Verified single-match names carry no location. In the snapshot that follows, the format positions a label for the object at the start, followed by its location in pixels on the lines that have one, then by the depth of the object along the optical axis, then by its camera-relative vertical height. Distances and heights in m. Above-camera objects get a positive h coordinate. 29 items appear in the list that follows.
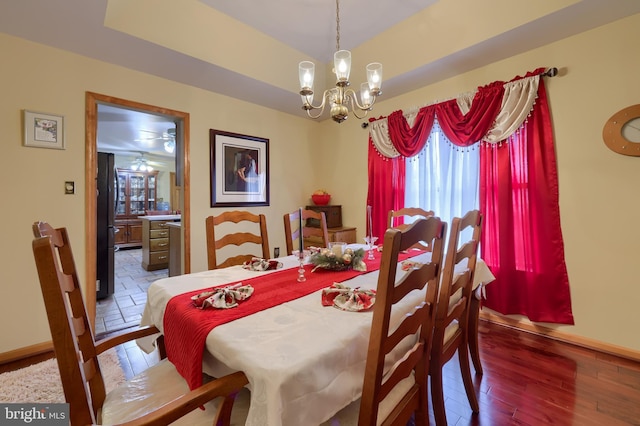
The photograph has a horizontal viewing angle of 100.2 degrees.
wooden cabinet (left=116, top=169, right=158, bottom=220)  7.03 +0.59
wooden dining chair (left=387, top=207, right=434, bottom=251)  2.20 -0.01
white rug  1.58 -1.07
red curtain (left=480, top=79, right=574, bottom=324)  2.17 -0.11
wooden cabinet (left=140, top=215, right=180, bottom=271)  4.48 -0.50
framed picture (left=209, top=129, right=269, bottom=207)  3.03 +0.53
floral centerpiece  1.55 -0.28
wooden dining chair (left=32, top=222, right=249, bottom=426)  0.64 -0.48
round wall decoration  1.85 +0.56
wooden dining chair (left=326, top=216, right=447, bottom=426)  0.74 -0.41
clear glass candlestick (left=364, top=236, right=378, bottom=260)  1.89 -0.23
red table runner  0.85 -0.36
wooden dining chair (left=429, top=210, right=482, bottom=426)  1.15 -0.48
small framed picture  2.02 +0.66
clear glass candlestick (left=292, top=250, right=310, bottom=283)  1.37 -0.31
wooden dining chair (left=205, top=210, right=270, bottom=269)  1.67 -0.17
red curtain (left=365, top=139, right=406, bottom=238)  3.12 +0.31
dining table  0.66 -0.40
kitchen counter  4.61 -0.07
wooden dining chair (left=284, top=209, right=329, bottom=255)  2.07 -0.13
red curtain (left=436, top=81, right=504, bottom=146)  2.37 +0.90
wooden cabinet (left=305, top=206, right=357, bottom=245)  3.32 -0.20
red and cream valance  2.25 +0.91
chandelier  1.70 +0.86
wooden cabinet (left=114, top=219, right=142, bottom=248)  6.71 -0.48
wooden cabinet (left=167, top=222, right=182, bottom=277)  3.20 -0.44
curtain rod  2.14 +1.11
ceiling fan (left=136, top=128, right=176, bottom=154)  4.78 +1.47
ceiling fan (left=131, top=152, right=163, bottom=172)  7.25 +1.42
